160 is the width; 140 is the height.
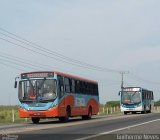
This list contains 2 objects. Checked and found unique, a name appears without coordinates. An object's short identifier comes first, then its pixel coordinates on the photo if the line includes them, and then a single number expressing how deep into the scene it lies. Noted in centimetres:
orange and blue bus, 3145
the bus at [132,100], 5862
